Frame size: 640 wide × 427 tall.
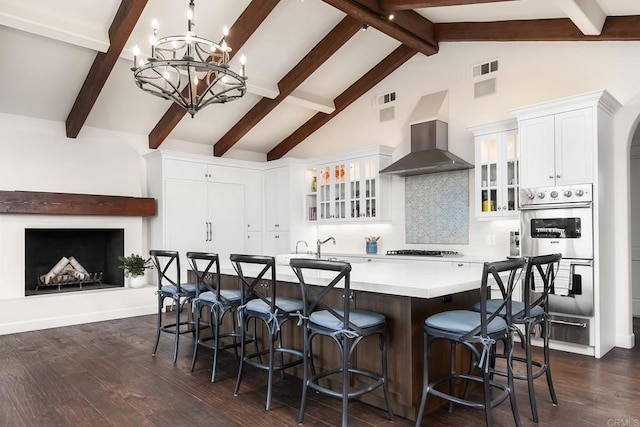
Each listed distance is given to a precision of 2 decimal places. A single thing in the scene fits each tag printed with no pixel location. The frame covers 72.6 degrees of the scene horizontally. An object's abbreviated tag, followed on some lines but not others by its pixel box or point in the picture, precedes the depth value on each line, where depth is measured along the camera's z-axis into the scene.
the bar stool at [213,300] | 3.51
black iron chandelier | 3.00
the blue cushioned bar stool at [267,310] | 3.00
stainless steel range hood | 5.48
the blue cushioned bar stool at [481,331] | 2.33
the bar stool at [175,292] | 4.01
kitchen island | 2.65
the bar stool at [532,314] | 2.66
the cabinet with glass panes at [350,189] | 6.40
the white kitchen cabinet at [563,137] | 4.11
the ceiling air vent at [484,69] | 5.53
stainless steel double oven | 4.11
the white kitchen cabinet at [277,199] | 7.39
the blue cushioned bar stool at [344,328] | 2.53
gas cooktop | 5.65
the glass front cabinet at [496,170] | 4.92
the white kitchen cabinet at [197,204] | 6.59
